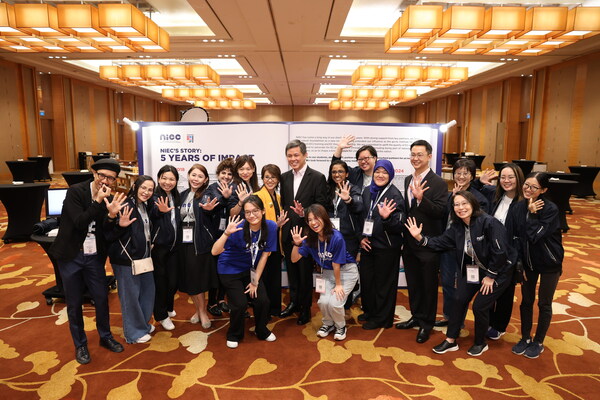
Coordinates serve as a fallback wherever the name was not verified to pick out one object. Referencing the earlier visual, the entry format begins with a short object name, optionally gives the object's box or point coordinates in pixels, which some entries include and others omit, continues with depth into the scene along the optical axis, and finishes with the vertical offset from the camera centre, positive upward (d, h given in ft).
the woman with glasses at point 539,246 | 9.05 -2.32
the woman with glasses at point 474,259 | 9.12 -2.66
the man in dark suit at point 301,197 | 11.59 -1.48
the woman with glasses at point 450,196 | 11.18 -1.49
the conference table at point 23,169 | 35.27 -2.13
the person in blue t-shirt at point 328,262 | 10.23 -3.17
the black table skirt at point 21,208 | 20.13 -3.31
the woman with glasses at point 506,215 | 9.58 -1.69
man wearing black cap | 8.77 -2.27
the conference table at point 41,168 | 37.47 -2.17
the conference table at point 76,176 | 23.77 -1.85
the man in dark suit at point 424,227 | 10.26 -2.15
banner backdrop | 13.93 +0.26
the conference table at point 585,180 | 35.53 -2.75
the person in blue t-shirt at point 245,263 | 10.23 -3.20
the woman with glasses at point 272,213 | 11.37 -1.96
